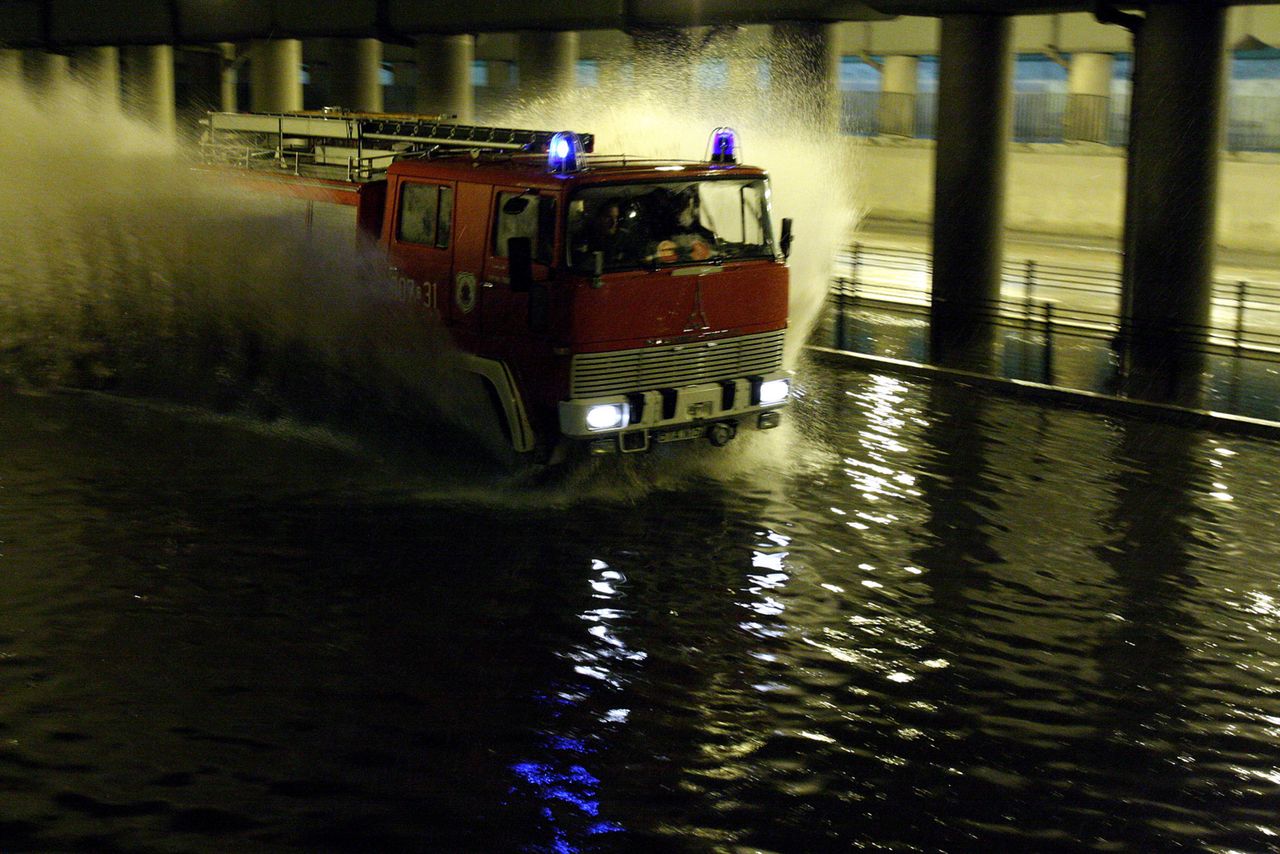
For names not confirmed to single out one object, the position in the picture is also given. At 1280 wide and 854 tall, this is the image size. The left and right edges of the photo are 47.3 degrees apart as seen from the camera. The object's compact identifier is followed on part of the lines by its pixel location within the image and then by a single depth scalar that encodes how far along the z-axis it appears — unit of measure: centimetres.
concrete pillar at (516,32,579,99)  2891
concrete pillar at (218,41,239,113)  4003
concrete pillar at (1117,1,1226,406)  1761
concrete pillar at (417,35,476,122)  3145
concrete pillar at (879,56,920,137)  4022
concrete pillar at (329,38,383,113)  3319
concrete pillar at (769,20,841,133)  2348
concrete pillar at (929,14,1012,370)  2114
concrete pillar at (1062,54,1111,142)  3697
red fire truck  1184
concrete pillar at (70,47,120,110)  4297
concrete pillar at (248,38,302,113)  3481
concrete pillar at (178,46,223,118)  4803
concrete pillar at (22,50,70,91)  4334
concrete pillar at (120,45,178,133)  4181
